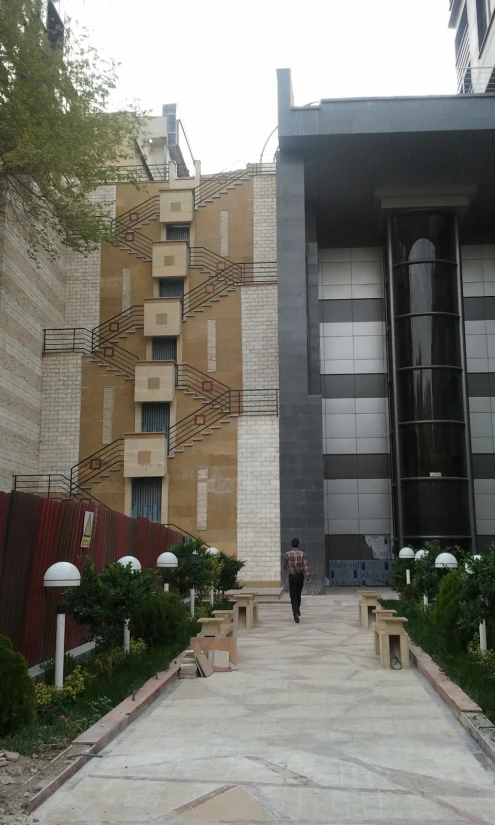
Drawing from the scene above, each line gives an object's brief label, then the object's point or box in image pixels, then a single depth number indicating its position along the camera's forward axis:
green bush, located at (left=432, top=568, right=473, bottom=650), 10.87
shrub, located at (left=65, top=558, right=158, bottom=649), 8.97
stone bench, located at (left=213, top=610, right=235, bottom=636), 12.46
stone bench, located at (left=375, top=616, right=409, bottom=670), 10.87
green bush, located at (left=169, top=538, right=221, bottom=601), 15.90
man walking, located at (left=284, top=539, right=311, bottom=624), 16.83
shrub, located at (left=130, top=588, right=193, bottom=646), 11.39
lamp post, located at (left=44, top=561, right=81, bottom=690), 8.10
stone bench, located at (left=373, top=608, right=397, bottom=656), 12.02
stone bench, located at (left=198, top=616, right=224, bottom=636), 11.88
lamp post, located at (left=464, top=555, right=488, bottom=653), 10.09
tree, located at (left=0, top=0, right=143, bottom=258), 20.19
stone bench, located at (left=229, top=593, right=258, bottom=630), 15.86
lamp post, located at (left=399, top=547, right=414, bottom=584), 22.34
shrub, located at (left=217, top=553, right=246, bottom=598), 21.94
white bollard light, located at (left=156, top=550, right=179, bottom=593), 14.50
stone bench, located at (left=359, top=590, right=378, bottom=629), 16.30
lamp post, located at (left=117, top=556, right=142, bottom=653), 10.37
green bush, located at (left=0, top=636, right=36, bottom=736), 6.28
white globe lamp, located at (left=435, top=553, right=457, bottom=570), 14.63
